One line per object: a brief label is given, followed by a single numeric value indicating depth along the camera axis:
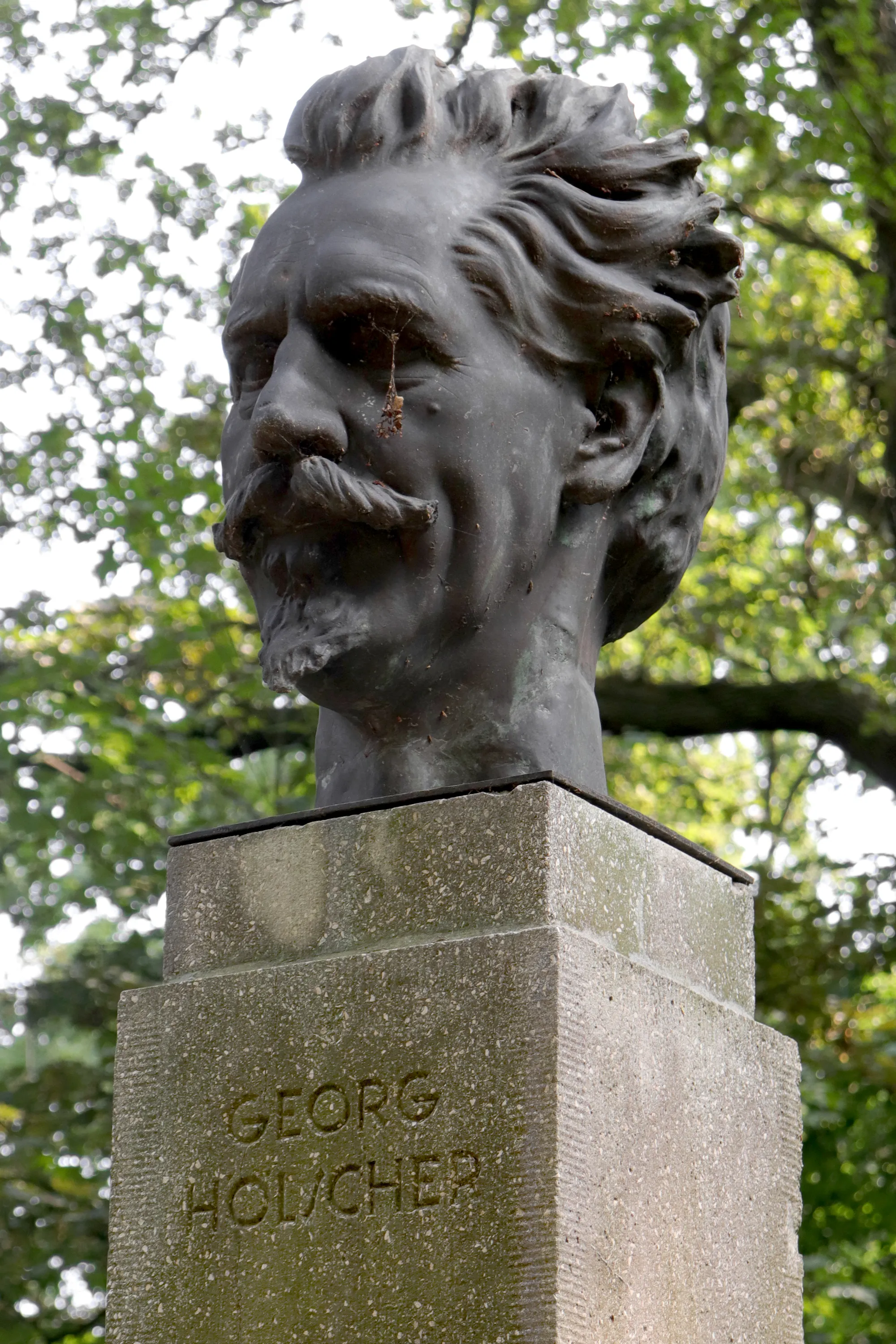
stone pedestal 3.48
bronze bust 4.04
